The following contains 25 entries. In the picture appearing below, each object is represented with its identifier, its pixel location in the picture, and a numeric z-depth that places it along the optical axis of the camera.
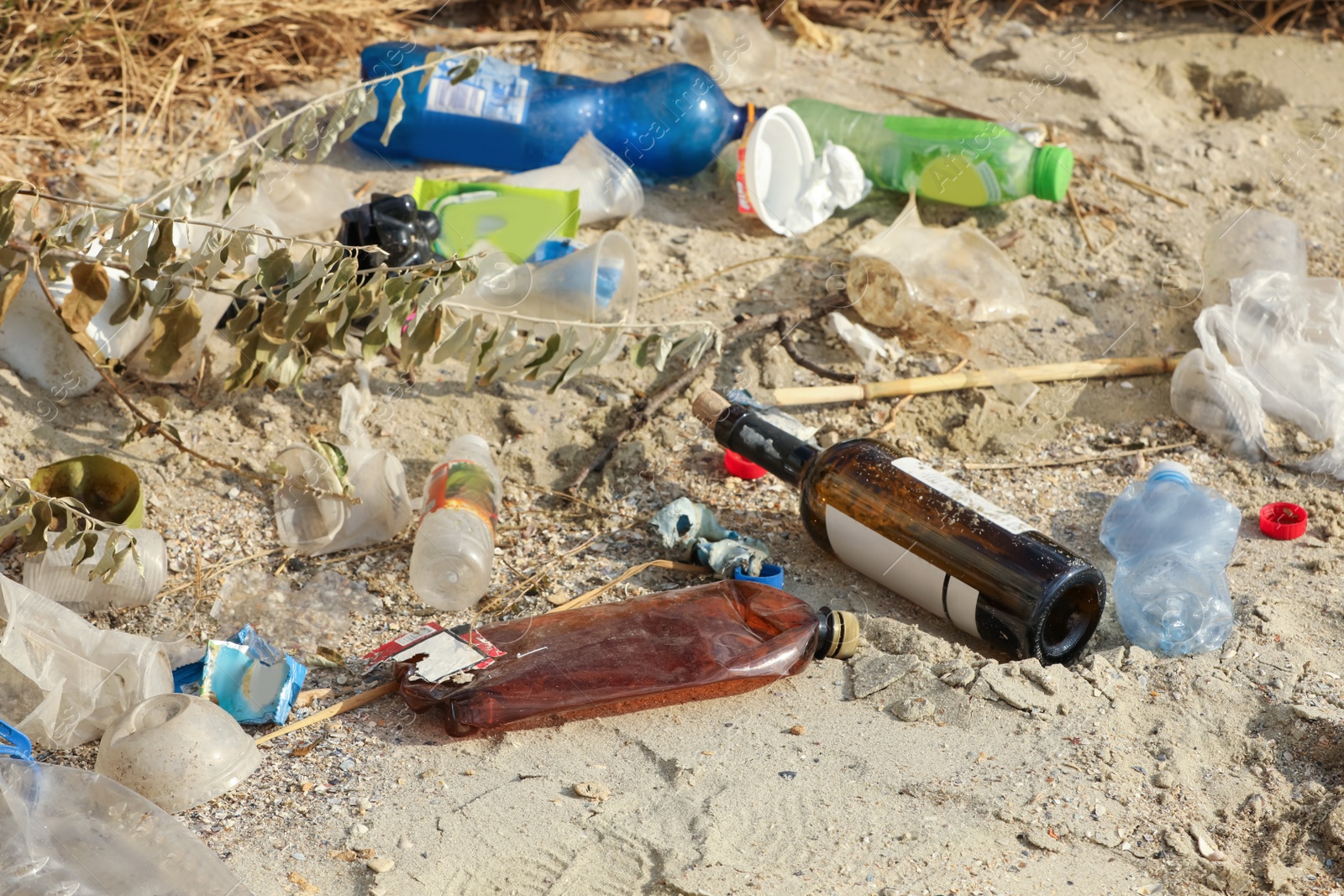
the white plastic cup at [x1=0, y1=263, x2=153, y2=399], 2.43
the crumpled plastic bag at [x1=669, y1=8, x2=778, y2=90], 3.67
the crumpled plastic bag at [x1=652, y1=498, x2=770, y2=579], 2.24
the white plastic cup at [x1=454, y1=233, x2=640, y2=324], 2.71
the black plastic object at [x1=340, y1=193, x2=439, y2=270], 2.57
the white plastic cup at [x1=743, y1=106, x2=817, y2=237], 3.13
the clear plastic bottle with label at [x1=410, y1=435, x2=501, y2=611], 2.19
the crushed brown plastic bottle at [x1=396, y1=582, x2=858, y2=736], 1.88
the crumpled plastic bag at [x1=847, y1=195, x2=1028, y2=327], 2.85
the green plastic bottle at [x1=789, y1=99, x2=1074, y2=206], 3.06
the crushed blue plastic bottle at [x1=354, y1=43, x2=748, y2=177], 3.18
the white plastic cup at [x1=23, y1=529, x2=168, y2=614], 2.12
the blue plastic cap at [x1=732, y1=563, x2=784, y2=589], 2.17
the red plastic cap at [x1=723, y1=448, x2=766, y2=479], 2.52
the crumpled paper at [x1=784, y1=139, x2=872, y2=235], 3.15
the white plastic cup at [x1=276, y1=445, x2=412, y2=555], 2.32
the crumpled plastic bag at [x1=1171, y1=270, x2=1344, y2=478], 2.62
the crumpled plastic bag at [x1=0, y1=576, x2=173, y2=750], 1.86
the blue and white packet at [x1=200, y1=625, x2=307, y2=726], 1.91
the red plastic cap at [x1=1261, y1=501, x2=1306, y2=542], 2.36
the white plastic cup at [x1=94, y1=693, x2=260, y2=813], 1.70
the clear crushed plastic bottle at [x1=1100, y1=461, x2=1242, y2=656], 2.06
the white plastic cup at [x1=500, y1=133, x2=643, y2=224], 3.08
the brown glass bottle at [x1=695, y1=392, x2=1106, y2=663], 2.00
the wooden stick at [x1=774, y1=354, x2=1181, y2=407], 2.66
